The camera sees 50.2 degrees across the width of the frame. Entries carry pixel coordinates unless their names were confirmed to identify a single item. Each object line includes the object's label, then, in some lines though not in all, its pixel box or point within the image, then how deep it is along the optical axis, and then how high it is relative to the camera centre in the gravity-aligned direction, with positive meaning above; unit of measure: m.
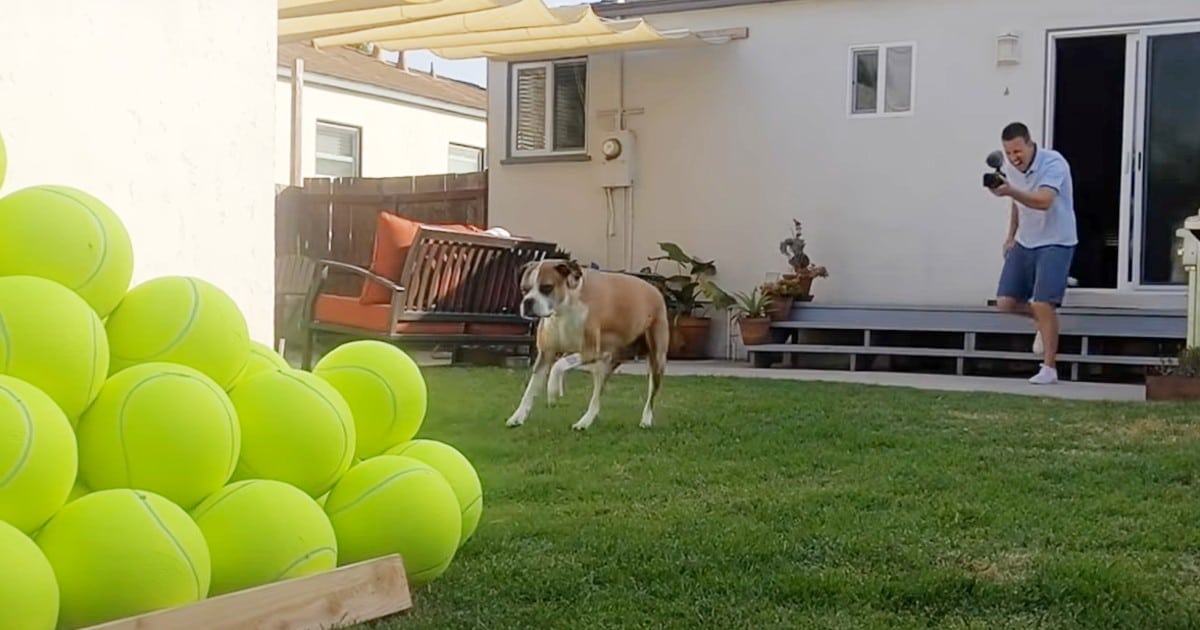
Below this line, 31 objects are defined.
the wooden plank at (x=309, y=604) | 2.40 -0.73
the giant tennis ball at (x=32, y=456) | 2.21 -0.39
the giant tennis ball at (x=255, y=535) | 2.61 -0.61
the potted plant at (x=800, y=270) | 10.47 -0.17
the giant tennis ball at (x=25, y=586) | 2.10 -0.59
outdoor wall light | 10.04 +1.62
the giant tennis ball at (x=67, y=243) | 2.67 -0.02
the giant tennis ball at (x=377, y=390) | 3.14 -0.37
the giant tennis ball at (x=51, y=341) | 2.43 -0.21
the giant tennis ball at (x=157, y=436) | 2.52 -0.40
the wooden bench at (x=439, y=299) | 8.86 -0.42
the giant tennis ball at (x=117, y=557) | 2.32 -0.59
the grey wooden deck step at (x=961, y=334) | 9.03 -0.62
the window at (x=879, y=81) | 10.57 +1.43
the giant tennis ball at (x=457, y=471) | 3.20 -0.58
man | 8.03 +0.10
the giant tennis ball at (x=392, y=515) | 2.91 -0.63
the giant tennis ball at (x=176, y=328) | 2.79 -0.20
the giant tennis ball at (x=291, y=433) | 2.79 -0.43
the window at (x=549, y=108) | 12.20 +1.31
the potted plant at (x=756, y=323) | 10.17 -0.60
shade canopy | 10.09 +1.80
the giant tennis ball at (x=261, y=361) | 3.08 -0.31
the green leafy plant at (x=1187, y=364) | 7.15 -0.60
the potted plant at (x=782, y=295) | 10.28 -0.38
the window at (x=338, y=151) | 17.56 +1.22
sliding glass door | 9.54 +0.78
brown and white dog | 6.19 -0.37
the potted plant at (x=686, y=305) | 10.95 -0.50
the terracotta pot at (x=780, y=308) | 10.28 -0.48
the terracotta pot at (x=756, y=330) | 10.17 -0.65
